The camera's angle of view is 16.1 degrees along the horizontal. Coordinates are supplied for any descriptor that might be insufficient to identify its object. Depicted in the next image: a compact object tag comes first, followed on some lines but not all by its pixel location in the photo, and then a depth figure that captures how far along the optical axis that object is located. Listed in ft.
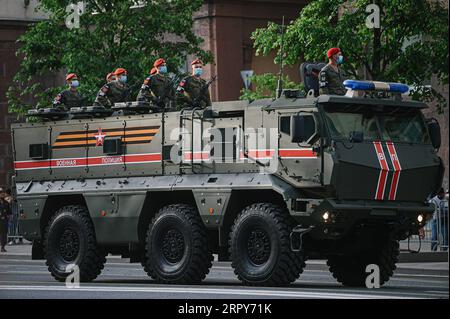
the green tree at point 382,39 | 102.83
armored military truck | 77.56
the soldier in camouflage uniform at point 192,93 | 87.45
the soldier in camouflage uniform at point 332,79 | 80.79
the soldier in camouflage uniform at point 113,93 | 91.91
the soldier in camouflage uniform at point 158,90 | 89.10
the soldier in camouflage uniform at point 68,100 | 94.12
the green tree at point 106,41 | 124.77
